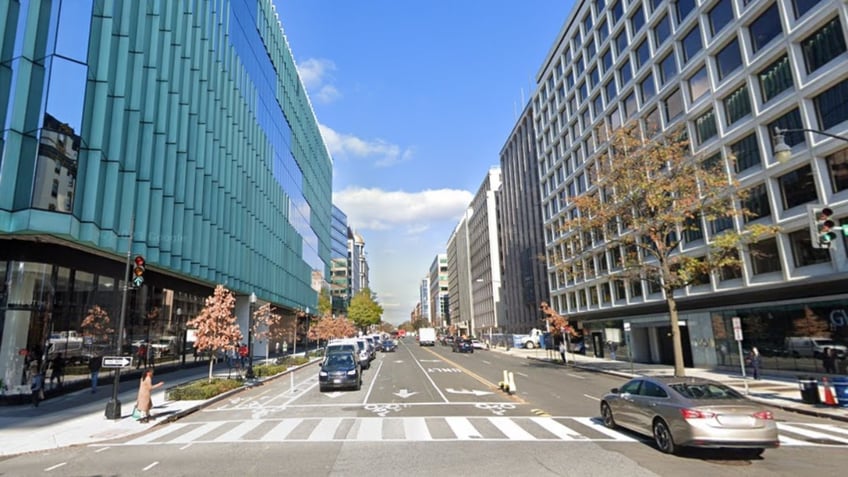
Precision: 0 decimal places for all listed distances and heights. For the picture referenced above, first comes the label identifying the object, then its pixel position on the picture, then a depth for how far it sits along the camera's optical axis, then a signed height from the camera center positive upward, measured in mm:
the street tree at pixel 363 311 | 104875 +5336
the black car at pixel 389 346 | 68812 -1519
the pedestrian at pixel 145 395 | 15562 -1595
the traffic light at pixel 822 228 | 13852 +2596
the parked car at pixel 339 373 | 22953 -1679
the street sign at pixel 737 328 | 20938 -214
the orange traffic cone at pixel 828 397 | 16453 -2532
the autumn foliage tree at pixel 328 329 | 62219 +1093
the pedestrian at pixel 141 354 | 29050 -578
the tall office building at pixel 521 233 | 72500 +15587
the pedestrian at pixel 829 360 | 23922 -1934
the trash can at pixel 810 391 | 17062 -2396
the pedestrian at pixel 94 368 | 23297 -1033
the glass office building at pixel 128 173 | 18297 +8116
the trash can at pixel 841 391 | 16188 -2317
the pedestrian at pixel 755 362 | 25134 -1979
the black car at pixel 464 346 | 60062 -1607
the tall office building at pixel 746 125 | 23922 +10702
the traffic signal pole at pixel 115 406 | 16141 -1963
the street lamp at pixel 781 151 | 14034 +4770
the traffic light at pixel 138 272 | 16359 +2349
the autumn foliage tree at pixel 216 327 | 24469 +702
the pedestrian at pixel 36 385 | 19109 -1420
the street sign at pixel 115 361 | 15459 -500
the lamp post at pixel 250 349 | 28031 -535
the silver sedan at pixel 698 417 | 9805 -1886
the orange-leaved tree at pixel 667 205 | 25150 +6424
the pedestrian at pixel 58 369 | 21188 -934
